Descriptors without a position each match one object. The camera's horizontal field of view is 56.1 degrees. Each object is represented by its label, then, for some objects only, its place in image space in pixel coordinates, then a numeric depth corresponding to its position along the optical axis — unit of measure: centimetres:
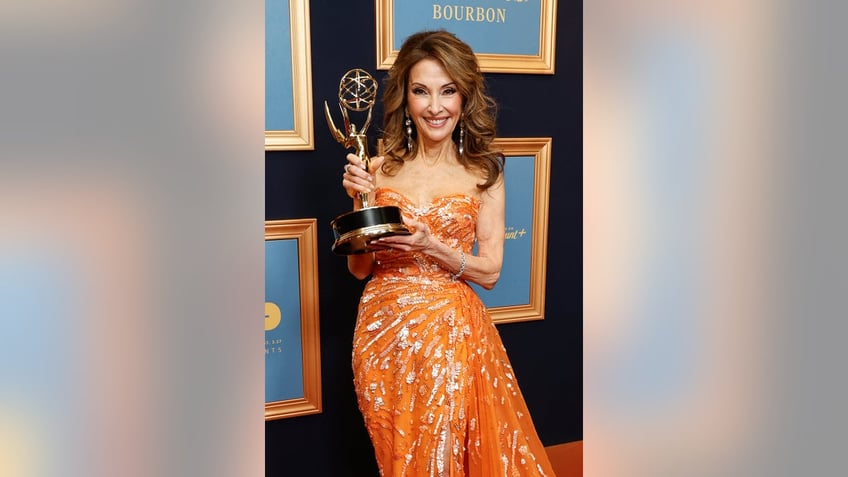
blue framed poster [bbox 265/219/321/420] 314
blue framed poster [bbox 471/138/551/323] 367
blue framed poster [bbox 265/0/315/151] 300
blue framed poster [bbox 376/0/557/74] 321
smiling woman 242
